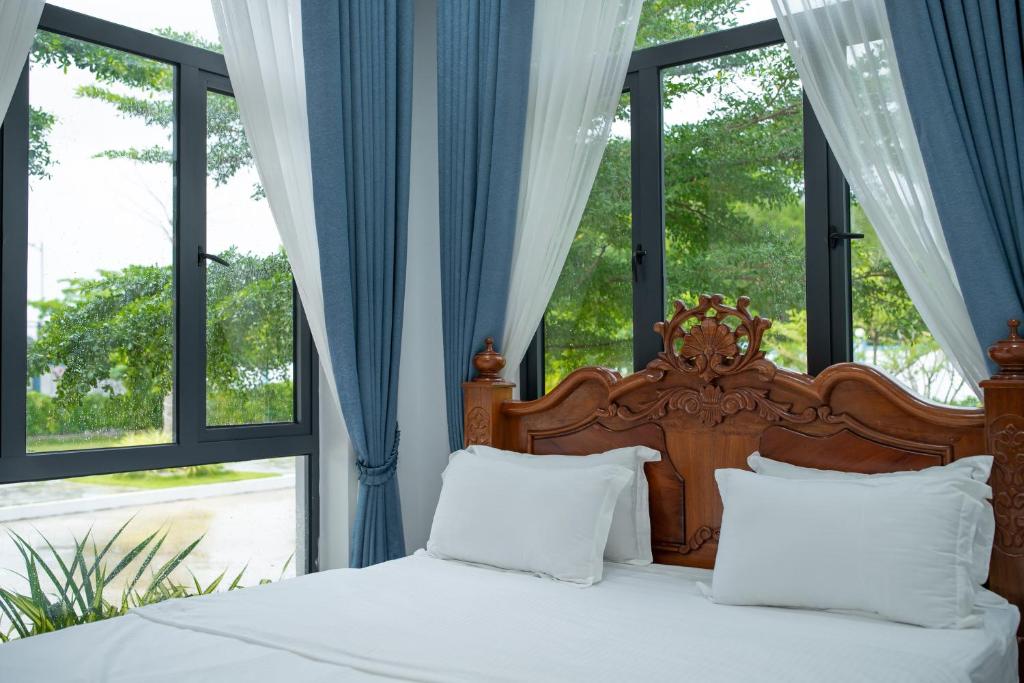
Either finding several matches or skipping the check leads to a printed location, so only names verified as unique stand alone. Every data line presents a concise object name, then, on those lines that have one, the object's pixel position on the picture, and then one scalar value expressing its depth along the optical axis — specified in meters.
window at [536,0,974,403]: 2.65
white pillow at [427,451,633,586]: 2.45
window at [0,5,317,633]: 2.52
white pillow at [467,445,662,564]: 2.62
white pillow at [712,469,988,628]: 1.97
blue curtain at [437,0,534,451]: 3.11
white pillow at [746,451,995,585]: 2.07
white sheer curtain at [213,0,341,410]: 2.84
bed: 1.71
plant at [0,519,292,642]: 2.50
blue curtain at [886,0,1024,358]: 2.21
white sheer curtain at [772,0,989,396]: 2.34
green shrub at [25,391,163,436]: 2.51
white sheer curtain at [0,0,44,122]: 2.26
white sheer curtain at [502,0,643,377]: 2.94
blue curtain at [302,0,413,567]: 2.98
